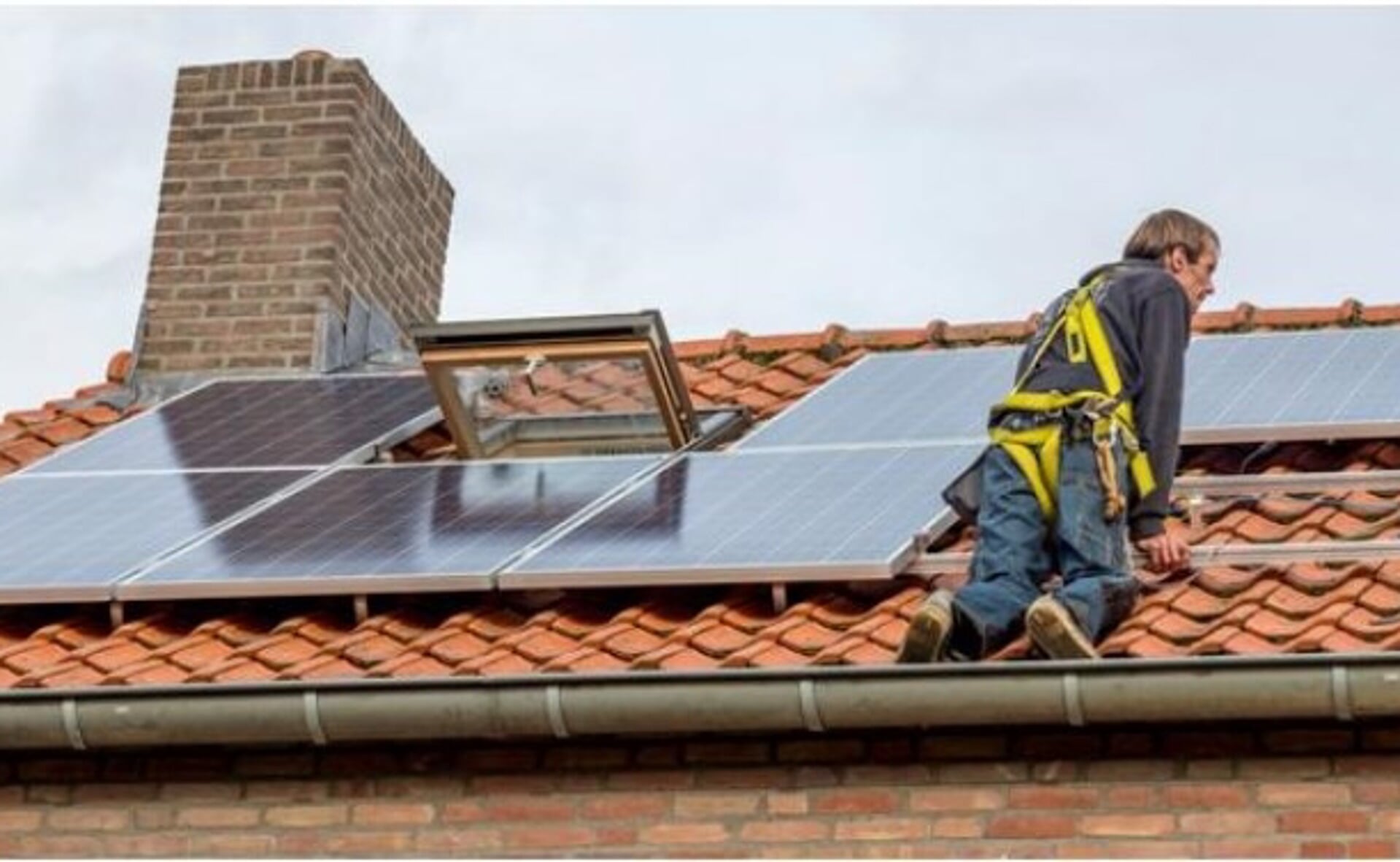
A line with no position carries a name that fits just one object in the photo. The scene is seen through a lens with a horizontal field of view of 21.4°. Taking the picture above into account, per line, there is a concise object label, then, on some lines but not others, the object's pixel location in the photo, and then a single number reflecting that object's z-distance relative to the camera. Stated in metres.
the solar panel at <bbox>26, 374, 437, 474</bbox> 14.25
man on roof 11.21
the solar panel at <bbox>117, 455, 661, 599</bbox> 12.35
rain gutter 10.30
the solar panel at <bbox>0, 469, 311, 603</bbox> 12.70
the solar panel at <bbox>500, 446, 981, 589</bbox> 11.95
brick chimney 16.38
